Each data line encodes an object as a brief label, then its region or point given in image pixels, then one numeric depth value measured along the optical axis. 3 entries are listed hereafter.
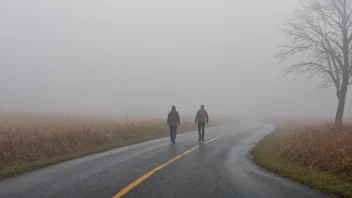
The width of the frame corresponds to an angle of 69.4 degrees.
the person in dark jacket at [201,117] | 16.55
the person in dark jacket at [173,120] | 15.69
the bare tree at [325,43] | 18.84
